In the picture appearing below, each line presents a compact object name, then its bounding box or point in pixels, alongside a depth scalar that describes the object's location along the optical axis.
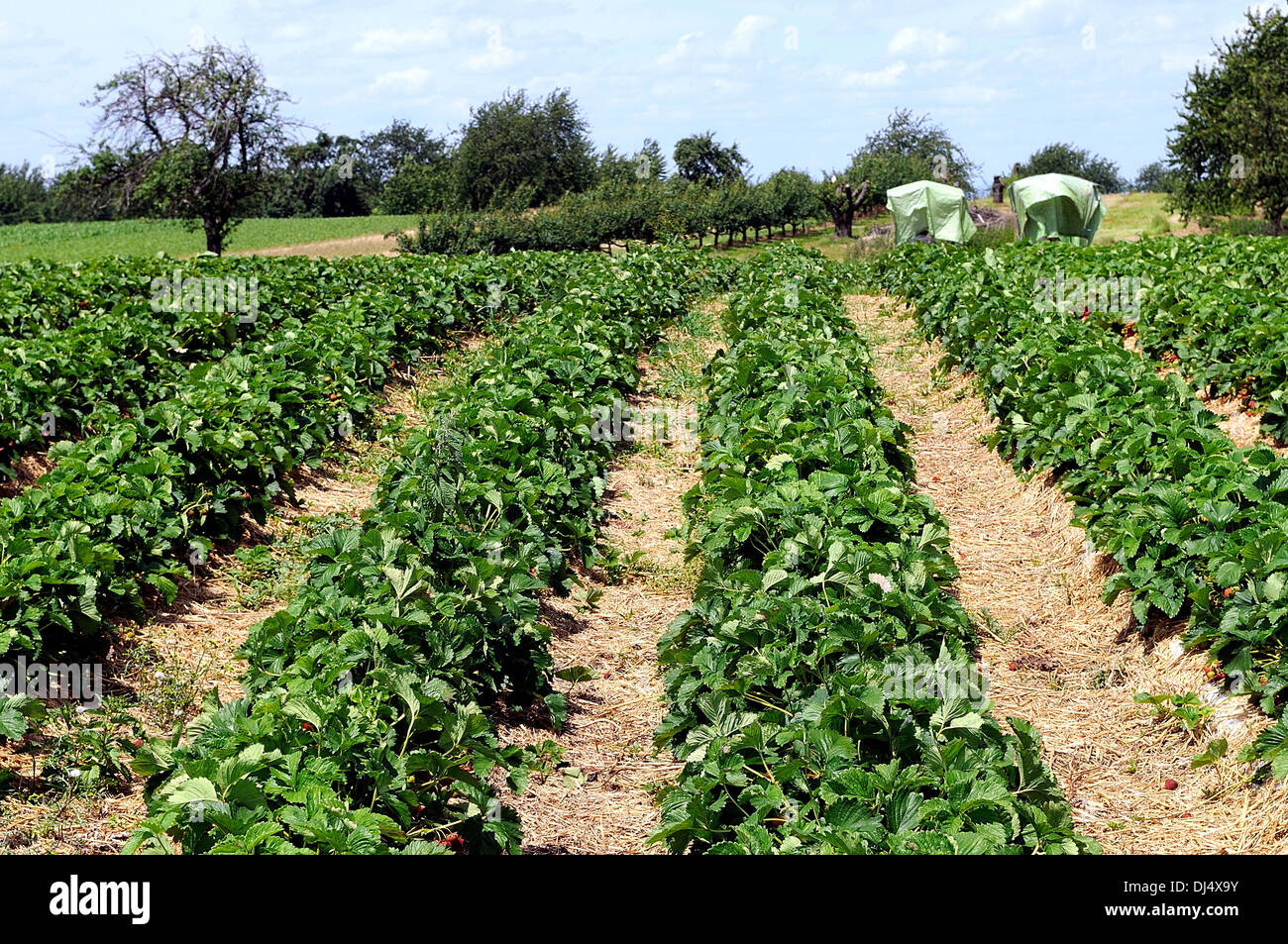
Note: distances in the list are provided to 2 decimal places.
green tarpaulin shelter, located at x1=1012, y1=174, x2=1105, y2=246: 24.55
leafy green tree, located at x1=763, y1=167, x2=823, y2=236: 45.47
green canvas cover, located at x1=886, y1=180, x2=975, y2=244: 27.50
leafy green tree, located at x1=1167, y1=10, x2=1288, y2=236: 33.38
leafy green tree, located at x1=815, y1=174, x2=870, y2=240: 39.81
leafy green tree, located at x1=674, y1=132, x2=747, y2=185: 62.62
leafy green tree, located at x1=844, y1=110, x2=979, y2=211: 49.44
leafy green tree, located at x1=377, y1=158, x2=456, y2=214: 51.99
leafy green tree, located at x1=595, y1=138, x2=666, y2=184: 49.86
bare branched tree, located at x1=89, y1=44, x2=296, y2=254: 31.19
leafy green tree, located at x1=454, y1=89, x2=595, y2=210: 50.69
